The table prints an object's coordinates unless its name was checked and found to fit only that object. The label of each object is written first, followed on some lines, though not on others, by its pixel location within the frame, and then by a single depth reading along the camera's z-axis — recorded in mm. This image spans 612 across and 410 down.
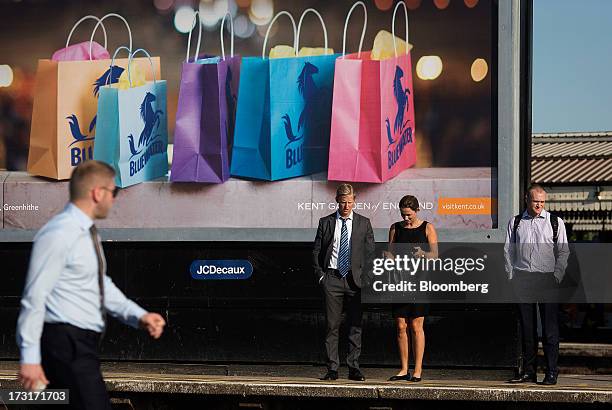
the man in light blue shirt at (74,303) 11000
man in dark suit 19719
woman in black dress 19531
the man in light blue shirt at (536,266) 19203
